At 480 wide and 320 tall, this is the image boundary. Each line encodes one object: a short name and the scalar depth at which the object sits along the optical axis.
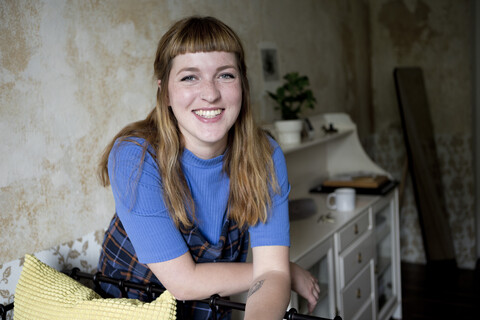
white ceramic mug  2.42
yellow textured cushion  1.02
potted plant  2.39
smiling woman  1.17
